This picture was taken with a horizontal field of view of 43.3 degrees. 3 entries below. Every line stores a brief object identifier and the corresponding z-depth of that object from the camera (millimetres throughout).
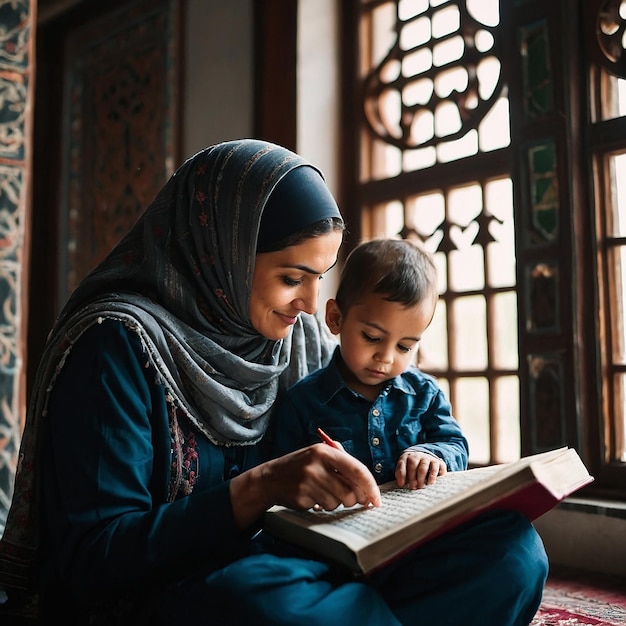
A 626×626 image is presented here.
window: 2299
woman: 1215
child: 1613
